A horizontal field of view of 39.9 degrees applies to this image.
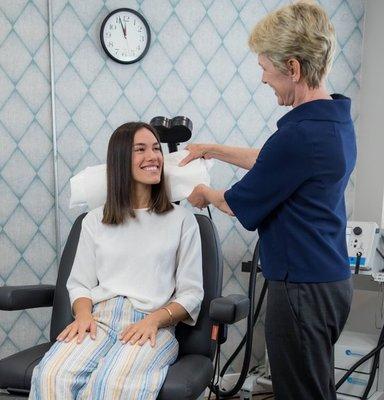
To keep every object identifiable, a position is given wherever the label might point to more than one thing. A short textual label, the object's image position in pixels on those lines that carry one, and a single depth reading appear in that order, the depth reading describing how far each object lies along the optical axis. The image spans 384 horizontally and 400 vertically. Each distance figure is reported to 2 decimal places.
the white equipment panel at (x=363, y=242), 2.49
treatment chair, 1.57
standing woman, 1.32
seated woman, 1.56
